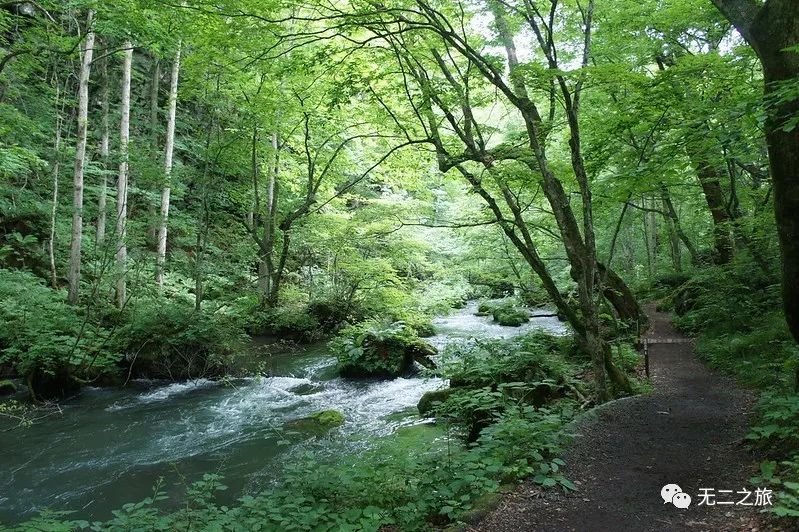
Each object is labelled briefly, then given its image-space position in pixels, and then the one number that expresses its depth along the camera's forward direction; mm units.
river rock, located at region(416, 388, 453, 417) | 8648
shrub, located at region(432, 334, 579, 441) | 6305
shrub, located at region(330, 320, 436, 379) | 12344
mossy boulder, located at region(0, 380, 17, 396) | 9898
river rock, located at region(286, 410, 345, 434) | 8539
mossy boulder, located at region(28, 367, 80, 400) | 10016
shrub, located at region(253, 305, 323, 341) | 16516
